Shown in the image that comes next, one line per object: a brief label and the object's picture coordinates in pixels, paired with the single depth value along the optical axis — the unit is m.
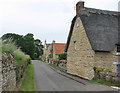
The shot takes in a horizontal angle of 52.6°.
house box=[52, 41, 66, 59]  35.68
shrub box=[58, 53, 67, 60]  29.41
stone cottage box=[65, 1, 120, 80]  12.32
